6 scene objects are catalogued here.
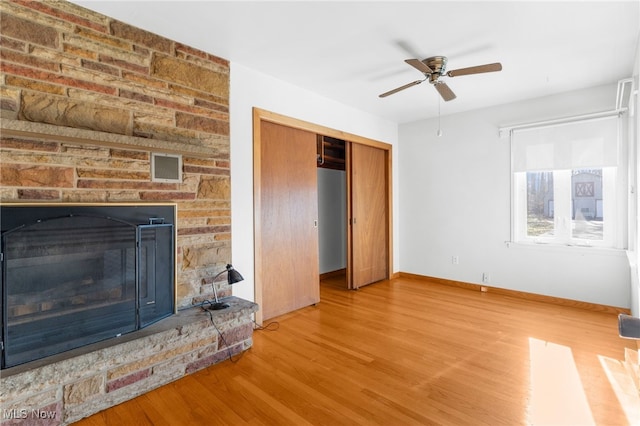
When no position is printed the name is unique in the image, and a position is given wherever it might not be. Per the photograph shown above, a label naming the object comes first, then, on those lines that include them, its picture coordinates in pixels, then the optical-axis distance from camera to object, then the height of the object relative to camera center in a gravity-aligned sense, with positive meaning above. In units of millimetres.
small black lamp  2492 -534
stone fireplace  1804 +306
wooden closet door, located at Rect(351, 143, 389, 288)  4512 -55
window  3490 +321
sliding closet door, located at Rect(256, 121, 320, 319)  3336 -109
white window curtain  3492 +778
